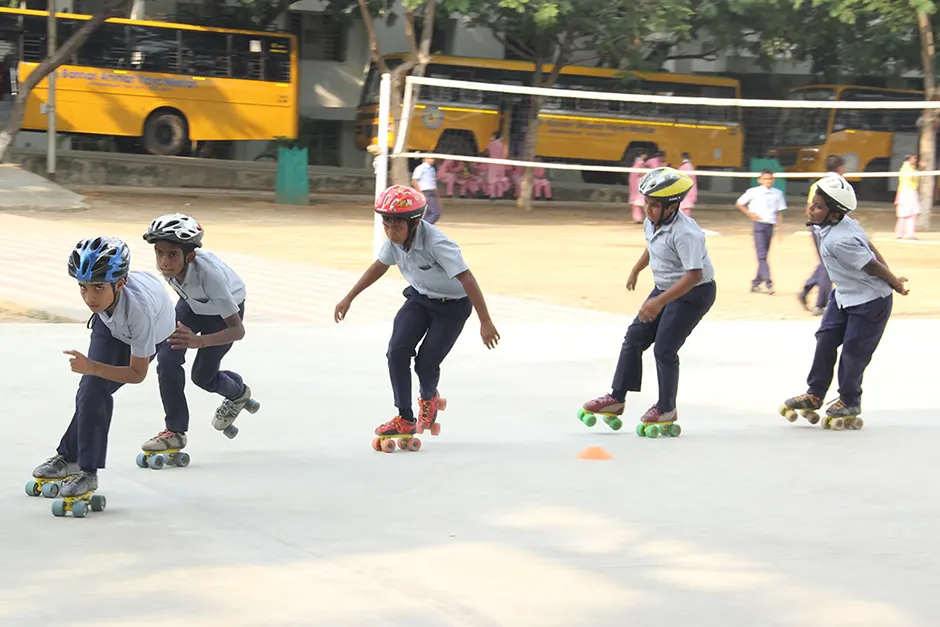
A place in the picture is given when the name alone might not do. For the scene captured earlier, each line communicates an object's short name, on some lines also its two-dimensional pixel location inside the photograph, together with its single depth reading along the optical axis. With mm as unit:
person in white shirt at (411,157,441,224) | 21203
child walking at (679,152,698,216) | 25703
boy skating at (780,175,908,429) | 8086
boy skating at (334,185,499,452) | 7043
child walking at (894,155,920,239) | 25922
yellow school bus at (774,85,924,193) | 31672
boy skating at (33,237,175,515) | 5473
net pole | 16000
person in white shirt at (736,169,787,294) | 16641
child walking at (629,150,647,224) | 29616
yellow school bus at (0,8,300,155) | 30625
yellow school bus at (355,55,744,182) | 33500
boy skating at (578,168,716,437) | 7625
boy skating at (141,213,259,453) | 6270
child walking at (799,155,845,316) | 14054
